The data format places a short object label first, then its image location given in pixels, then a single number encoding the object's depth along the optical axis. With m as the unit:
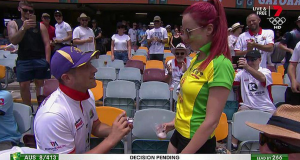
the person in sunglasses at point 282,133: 1.07
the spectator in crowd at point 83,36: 5.86
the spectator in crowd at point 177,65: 4.38
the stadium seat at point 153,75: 5.14
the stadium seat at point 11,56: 7.20
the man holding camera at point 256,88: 3.26
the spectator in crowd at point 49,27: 5.82
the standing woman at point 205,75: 1.39
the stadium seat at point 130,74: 5.32
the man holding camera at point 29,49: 3.63
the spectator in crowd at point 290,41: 4.92
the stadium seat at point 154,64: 6.10
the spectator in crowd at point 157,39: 6.57
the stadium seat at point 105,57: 7.16
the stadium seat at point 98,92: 4.21
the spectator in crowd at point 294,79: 3.02
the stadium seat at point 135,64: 6.26
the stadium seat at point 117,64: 6.34
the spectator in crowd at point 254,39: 4.07
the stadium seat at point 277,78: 5.08
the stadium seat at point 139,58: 7.19
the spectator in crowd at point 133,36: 12.38
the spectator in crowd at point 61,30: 6.33
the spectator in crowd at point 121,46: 6.64
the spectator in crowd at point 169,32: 10.85
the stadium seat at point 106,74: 5.38
